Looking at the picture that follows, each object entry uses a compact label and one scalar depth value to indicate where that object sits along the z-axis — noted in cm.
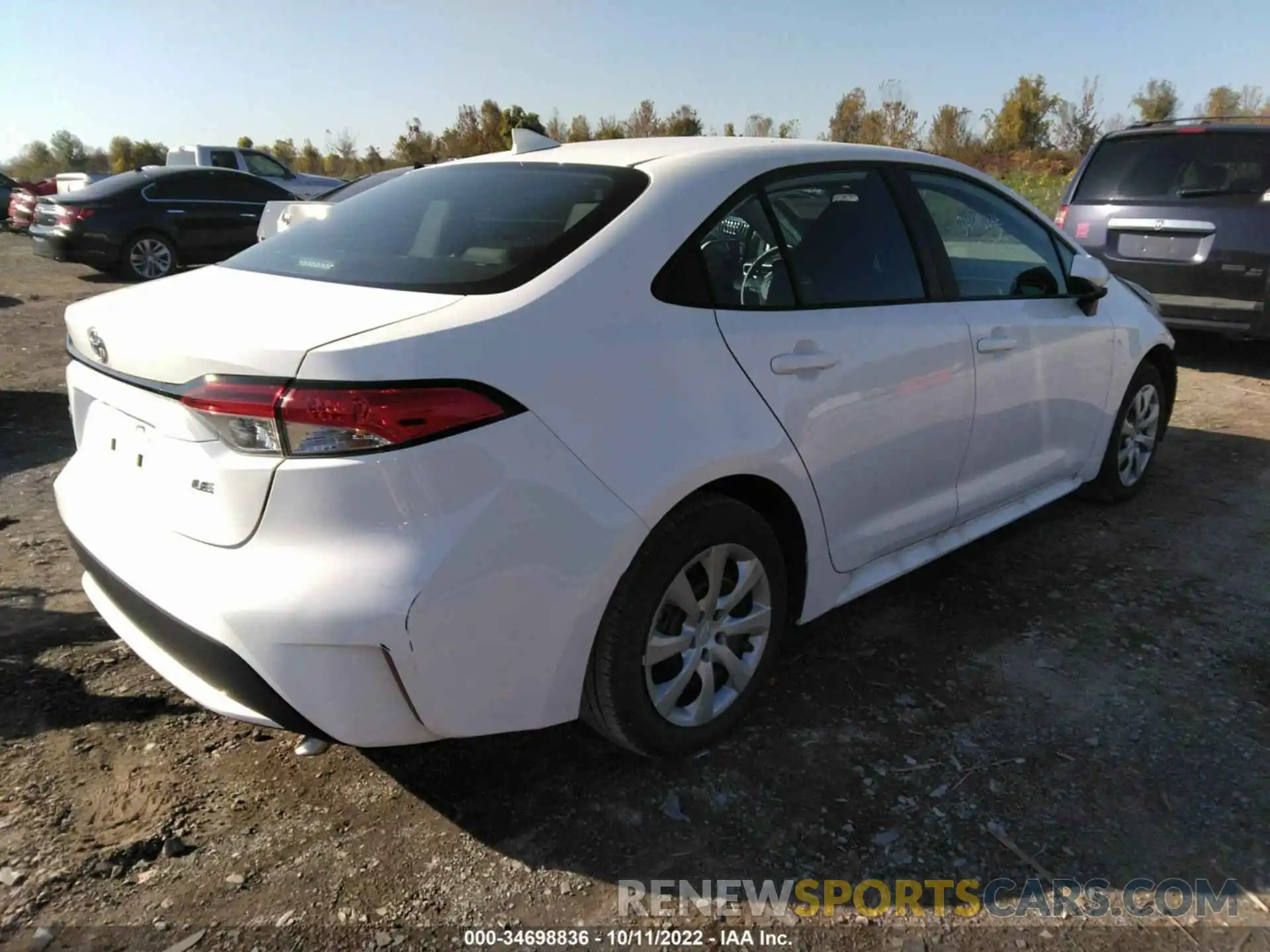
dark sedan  1222
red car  1942
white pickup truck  1667
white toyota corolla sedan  195
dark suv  681
